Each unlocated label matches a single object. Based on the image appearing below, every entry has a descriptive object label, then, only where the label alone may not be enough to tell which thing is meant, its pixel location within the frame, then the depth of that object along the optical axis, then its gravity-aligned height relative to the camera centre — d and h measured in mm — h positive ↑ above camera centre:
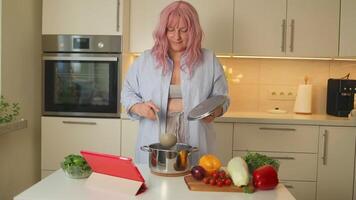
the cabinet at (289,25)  2682 +454
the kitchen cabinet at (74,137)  2615 -363
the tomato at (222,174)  1294 -297
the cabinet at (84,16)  2611 +472
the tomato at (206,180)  1273 -312
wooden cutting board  1234 -326
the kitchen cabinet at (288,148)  2549 -397
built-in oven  2613 +64
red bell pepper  1236 -292
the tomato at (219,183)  1257 -315
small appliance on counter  2693 -37
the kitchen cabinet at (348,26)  2672 +459
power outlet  3000 -26
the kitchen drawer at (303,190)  2574 -677
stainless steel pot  1362 -268
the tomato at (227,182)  1266 -313
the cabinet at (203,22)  2695 +467
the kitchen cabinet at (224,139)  2568 -347
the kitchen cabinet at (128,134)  2605 -331
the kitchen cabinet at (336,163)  2527 -483
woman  1777 +38
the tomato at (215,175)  1285 -296
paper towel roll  2854 -68
